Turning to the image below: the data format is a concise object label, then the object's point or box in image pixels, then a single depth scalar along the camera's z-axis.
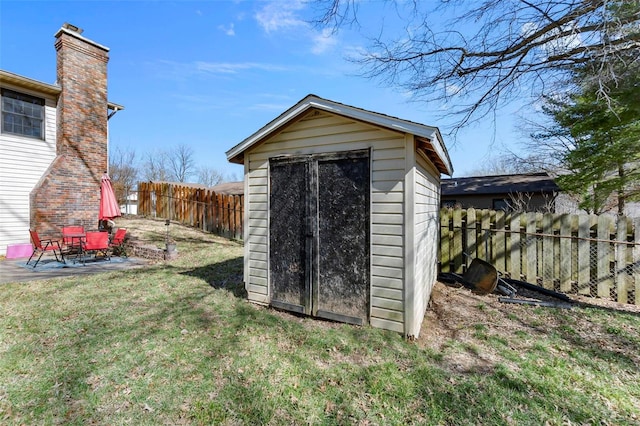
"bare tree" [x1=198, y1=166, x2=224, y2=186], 46.97
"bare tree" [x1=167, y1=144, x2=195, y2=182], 40.62
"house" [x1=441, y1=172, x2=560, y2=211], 14.58
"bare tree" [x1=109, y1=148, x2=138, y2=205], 24.78
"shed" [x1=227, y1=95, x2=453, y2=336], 3.59
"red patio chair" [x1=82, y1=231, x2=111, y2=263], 7.76
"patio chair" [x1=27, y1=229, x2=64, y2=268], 7.25
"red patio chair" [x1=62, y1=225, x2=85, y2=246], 8.36
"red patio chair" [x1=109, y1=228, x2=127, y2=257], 8.35
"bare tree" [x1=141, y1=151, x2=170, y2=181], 37.38
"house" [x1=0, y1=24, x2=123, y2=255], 8.50
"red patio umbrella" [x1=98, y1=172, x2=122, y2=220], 8.69
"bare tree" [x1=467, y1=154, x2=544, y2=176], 12.87
